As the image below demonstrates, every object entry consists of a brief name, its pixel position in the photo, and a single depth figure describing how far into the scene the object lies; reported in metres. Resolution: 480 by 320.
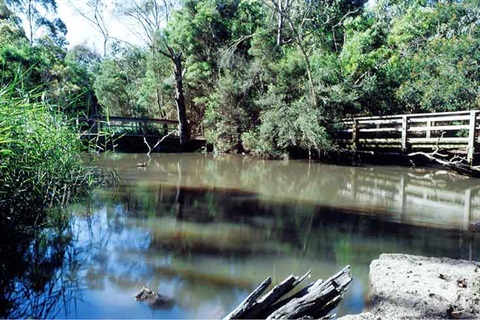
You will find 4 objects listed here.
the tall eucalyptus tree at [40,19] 27.03
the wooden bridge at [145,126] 17.36
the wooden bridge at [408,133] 9.98
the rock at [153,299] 3.18
